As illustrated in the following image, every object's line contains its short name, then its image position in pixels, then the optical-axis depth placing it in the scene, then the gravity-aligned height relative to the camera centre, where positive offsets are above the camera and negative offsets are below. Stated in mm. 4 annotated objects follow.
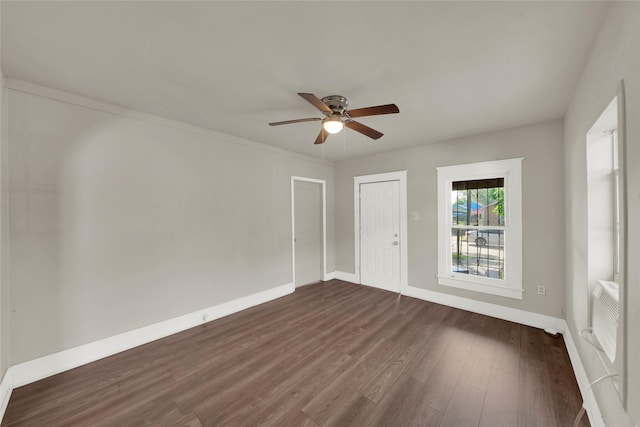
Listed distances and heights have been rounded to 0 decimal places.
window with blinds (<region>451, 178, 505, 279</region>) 3309 -188
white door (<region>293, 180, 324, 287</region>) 4539 -349
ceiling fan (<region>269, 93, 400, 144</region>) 1911 +864
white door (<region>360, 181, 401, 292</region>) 4254 -375
